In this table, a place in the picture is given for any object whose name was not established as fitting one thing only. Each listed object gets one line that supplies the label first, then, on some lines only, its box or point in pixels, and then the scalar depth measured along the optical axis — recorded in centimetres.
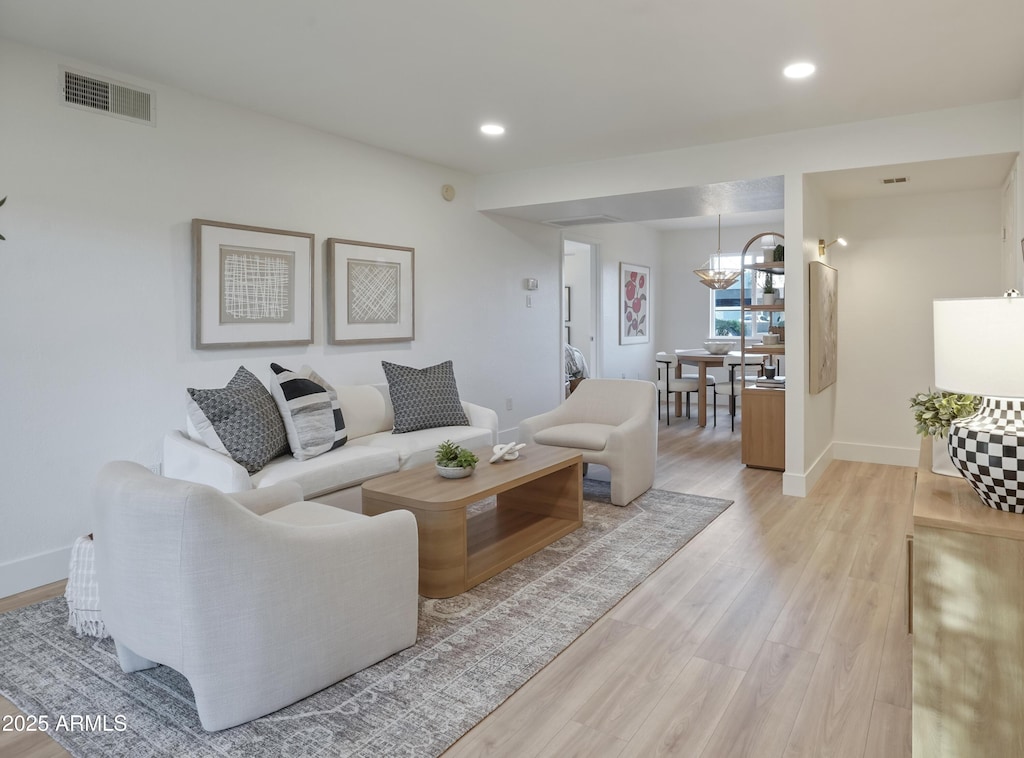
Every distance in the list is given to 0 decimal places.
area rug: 189
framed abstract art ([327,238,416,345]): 450
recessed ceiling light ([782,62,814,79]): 321
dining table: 746
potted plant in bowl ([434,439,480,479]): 316
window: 914
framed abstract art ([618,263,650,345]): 870
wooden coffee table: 284
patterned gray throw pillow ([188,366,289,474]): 324
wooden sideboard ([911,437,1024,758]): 155
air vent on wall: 319
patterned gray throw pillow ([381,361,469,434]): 432
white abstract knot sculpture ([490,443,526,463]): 356
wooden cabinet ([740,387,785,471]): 518
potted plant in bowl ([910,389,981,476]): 195
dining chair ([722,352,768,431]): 714
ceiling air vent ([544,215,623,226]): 617
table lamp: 162
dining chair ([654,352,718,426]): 772
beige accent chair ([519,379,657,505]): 421
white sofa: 314
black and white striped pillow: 355
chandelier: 723
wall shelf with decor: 515
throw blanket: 244
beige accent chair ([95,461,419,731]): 183
